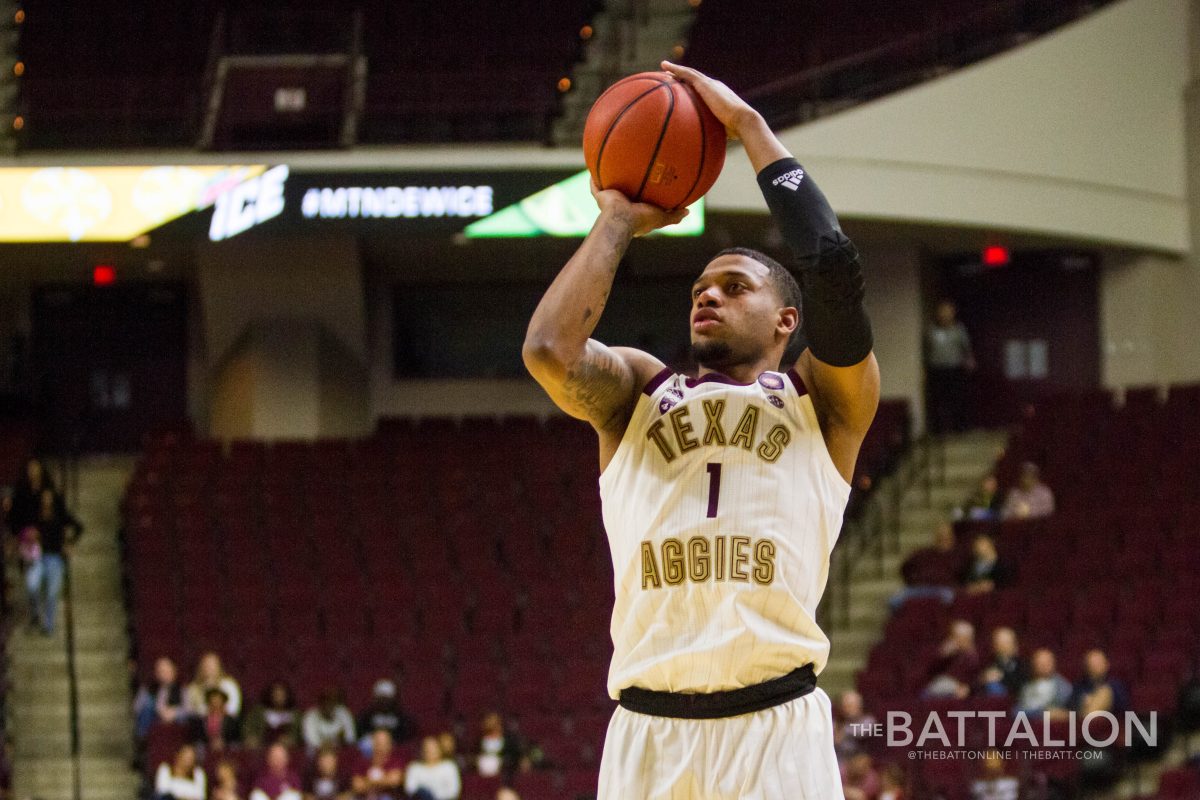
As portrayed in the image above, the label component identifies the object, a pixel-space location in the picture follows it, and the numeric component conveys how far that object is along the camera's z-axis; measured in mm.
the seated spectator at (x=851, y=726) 9992
